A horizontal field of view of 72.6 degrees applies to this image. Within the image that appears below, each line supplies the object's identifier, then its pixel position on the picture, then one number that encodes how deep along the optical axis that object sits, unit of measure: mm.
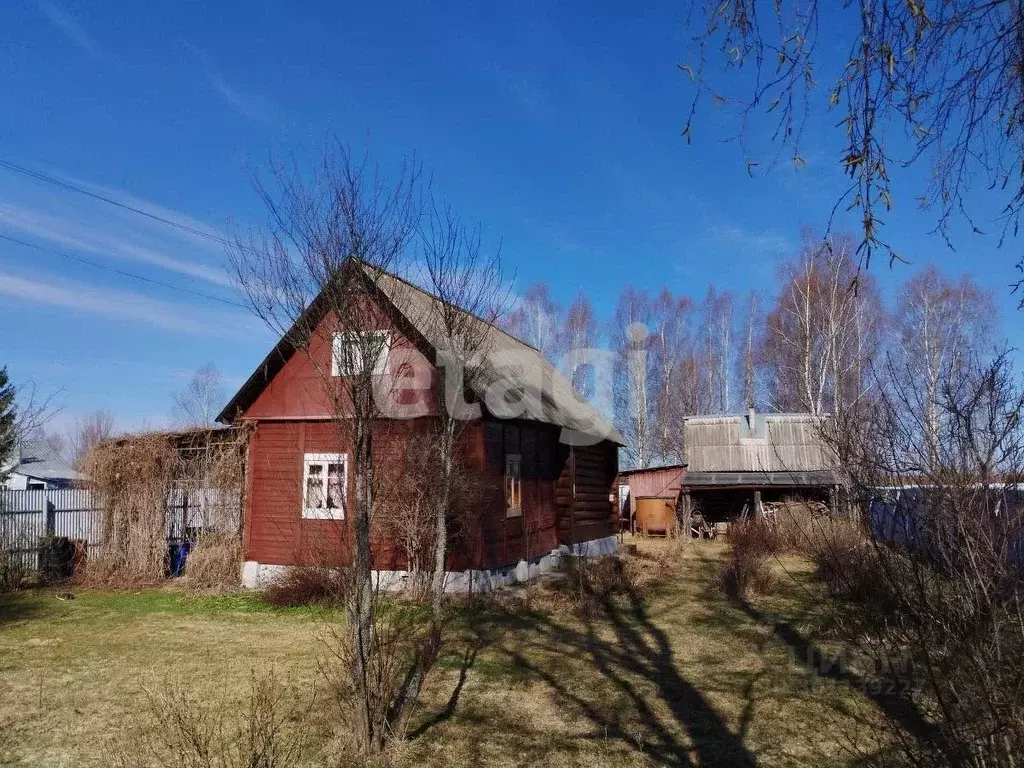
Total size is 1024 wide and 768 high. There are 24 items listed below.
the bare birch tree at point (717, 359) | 37031
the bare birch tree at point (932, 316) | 24062
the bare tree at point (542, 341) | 33844
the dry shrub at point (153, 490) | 14508
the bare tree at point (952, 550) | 3309
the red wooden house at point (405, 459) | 12445
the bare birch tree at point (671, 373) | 37469
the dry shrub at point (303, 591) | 11656
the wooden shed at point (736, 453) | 26438
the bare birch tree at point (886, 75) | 2717
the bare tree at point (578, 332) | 35812
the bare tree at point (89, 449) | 15352
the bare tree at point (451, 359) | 8281
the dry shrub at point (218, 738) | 4297
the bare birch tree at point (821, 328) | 25906
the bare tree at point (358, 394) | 5281
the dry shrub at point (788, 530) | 16823
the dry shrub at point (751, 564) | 12898
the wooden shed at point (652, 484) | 28094
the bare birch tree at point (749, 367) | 36281
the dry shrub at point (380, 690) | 5234
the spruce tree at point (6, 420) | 18109
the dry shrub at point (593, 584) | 11344
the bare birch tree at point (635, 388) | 36781
